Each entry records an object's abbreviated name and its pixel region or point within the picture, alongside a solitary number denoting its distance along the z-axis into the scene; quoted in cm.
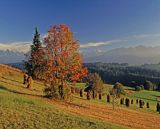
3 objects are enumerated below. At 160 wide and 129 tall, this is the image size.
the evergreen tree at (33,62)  3600
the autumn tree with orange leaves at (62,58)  2064
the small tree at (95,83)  3737
